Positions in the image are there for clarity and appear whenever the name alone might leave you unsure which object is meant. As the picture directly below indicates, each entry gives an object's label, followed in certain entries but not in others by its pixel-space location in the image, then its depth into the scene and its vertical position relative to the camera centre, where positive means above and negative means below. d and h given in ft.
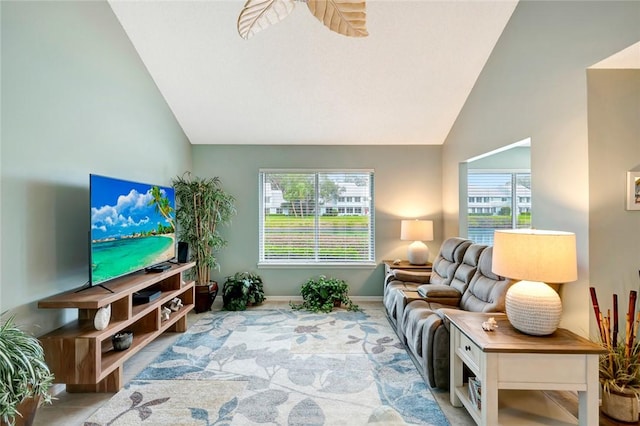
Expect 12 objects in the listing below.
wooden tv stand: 6.86 -2.87
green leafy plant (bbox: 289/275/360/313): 14.08 -3.72
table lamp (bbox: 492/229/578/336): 5.96 -1.09
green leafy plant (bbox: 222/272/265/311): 14.04 -3.58
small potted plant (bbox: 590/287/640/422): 6.08 -3.08
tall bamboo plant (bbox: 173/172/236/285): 13.37 -0.09
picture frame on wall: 6.57 +0.58
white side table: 5.54 -2.80
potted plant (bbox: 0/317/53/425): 5.02 -2.78
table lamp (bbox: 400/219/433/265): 13.87 -0.90
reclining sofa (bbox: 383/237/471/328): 10.44 -2.44
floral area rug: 6.74 -4.38
